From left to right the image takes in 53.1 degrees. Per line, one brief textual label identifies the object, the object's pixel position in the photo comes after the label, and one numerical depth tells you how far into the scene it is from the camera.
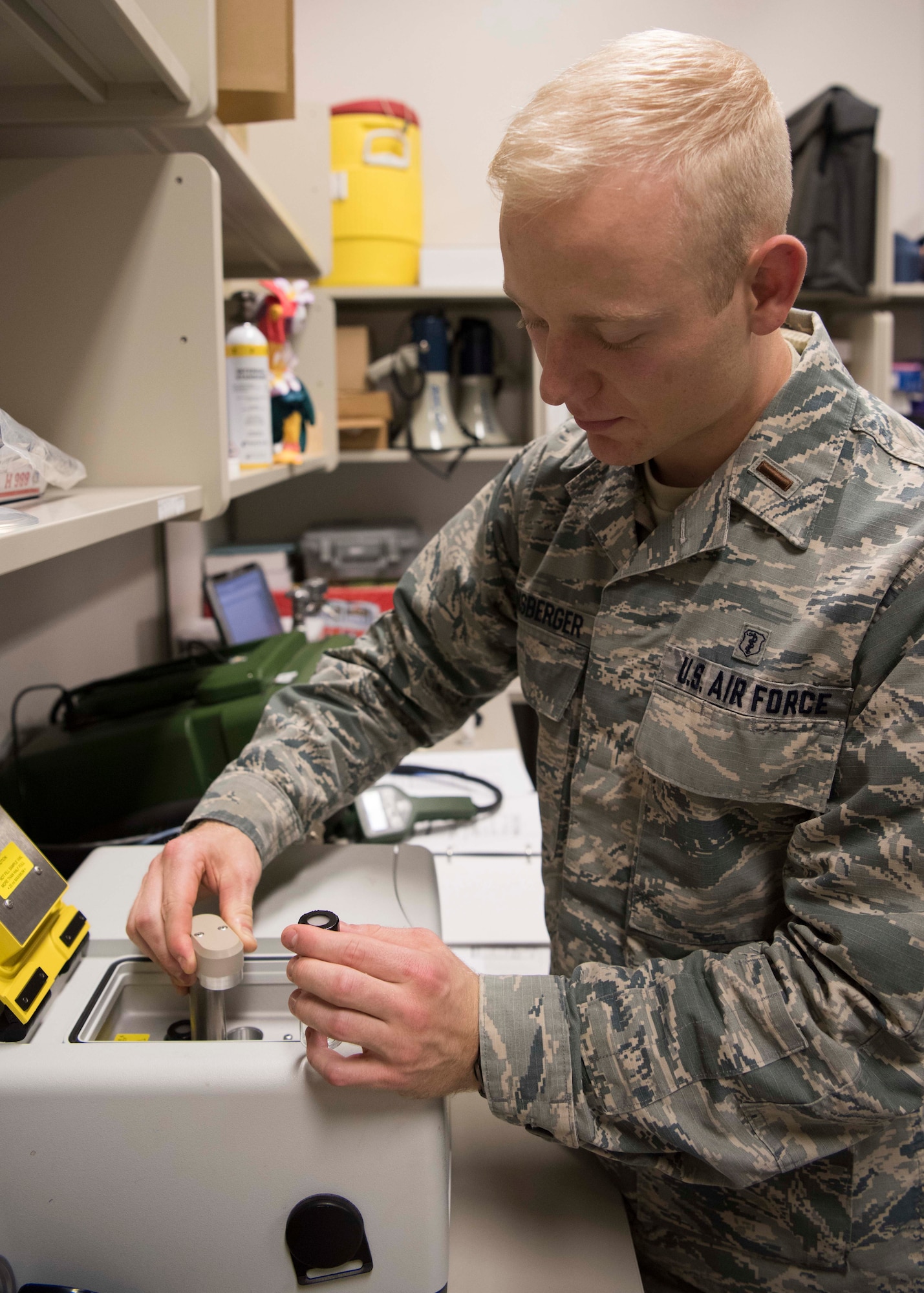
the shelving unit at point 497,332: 2.55
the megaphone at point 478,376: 2.68
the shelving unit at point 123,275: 0.89
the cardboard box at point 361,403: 2.57
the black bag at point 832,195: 2.43
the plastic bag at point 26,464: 0.70
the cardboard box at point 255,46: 1.08
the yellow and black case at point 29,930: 0.60
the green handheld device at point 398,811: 1.25
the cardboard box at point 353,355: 2.63
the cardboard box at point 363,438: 2.63
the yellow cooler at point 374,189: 2.45
